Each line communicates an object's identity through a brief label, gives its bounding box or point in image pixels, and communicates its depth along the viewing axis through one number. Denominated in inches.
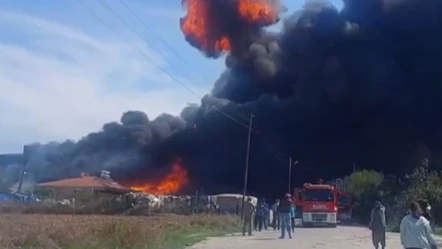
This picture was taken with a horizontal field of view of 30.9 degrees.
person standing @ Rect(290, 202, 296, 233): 1154.8
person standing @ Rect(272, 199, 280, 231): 1518.0
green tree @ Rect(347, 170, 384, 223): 2218.3
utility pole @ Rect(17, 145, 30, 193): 2556.8
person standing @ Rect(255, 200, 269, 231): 1471.5
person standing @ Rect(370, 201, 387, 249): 800.3
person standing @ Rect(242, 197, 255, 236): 1196.5
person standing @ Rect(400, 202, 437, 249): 461.1
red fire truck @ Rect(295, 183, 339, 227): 1728.6
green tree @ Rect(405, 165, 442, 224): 1804.9
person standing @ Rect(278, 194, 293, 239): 1136.2
